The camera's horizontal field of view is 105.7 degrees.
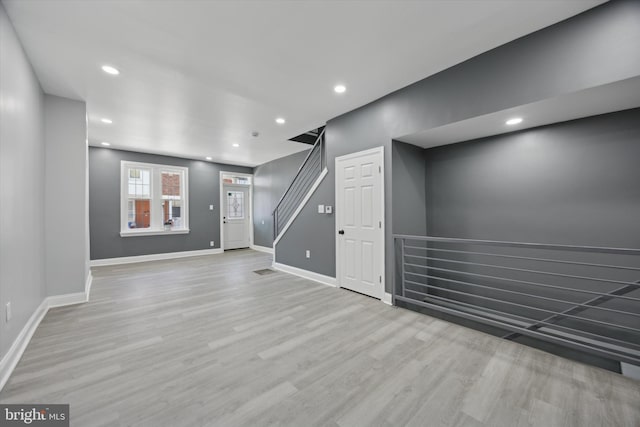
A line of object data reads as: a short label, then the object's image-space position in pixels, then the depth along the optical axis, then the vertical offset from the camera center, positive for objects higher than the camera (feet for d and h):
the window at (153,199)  20.20 +1.61
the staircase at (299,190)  16.88 +2.14
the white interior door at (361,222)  11.38 -0.35
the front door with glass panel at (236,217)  26.11 -0.07
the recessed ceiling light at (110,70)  8.87 +5.52
